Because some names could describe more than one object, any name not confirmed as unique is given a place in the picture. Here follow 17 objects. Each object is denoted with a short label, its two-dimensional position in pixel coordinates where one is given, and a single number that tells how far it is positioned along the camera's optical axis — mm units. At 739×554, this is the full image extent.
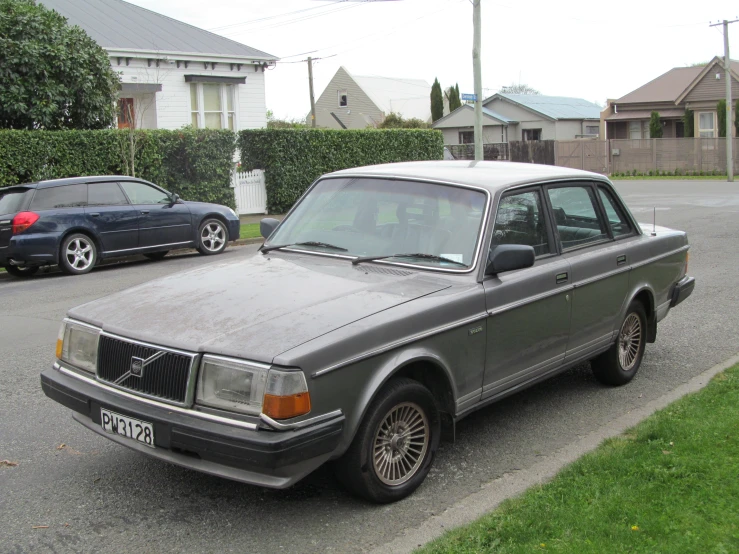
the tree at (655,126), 48962
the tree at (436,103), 67188
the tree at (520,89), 100625
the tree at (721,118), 45716
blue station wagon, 12688
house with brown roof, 48719
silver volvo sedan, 3754
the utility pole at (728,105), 38500
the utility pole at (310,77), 56906
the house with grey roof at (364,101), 64625
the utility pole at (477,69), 24781
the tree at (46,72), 17312
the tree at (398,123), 50750
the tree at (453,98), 71438
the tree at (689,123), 49406
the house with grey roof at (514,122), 59250
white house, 26516
